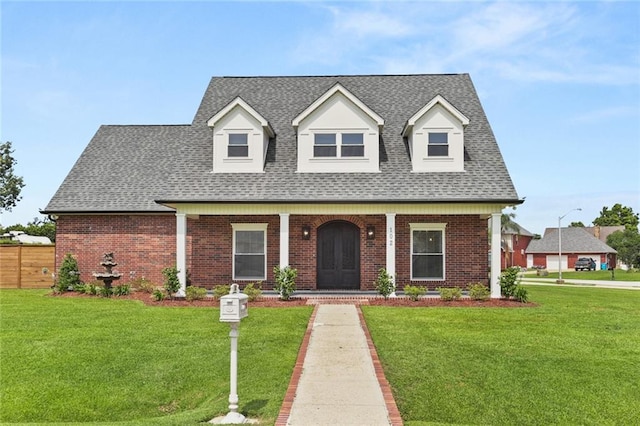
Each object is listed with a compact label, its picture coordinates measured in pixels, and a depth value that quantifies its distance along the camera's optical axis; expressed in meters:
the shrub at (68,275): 19.55
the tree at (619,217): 104.69
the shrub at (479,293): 16.89
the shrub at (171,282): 17.25
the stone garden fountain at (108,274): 19.12
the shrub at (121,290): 18.69
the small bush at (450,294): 16.61
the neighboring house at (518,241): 71.81
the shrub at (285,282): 16.73
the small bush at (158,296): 16.98
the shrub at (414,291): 16.78
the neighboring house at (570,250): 70.19
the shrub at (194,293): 16.81
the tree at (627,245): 66.19
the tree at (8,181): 51.06
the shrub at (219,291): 16.86
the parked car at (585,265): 65.06
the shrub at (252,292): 16.53
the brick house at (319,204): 17.86
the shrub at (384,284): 16.86
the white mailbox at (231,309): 7.02
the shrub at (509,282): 17.19
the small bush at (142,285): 19.88
